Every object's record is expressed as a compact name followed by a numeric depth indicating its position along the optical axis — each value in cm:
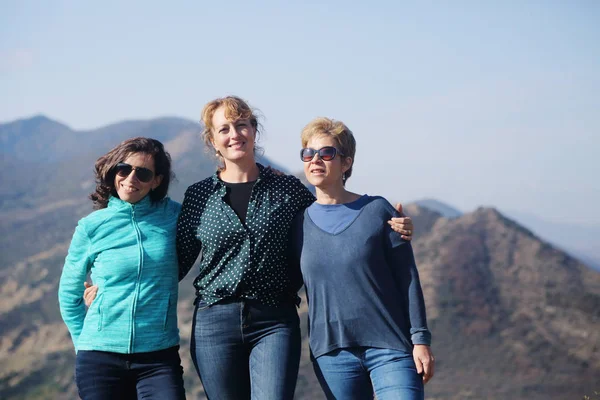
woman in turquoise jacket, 375
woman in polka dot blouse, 381
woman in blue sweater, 374
